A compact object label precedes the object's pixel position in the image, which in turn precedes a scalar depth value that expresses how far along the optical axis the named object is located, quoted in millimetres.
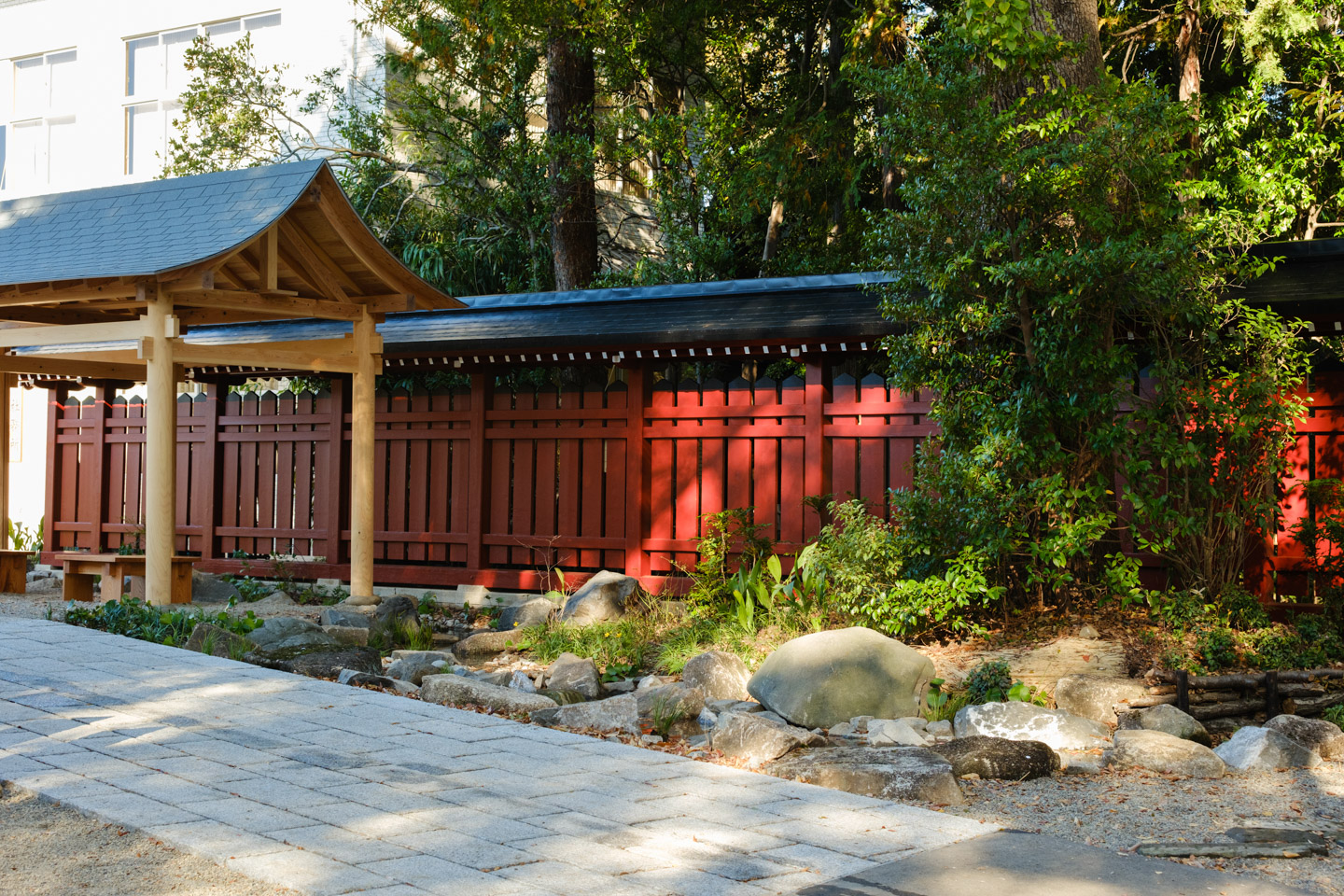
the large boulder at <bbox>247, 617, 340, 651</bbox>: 7891
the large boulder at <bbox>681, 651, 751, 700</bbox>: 6992
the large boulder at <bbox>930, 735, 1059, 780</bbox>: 5148
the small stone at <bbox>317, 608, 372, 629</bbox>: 9500
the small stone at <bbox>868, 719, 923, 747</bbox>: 5988
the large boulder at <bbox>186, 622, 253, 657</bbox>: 7749
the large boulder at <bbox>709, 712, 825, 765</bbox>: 5418
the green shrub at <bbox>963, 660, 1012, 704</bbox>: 6672
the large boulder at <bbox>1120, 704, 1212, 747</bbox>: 6043
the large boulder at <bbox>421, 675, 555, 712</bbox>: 6461
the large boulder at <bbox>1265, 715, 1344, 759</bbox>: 5637
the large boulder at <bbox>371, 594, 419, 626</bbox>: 9414
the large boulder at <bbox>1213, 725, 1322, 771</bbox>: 5348
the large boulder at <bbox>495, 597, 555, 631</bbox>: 9898
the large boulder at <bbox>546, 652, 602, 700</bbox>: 7227
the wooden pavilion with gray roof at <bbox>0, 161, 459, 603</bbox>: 9391
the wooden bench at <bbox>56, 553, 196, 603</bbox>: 10391
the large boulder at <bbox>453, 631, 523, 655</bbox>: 8812
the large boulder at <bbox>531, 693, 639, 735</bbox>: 6230
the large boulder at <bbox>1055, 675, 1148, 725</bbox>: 6516
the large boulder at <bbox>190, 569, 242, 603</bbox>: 11445
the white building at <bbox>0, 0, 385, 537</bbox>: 19000
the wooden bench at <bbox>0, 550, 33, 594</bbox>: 11922
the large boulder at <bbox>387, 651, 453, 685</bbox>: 7578
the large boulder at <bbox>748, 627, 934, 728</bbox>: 6398
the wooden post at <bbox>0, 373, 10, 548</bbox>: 12141
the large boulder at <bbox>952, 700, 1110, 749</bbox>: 5957
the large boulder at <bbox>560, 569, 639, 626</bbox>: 9484
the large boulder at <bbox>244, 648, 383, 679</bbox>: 7270
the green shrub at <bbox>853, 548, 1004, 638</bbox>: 7387
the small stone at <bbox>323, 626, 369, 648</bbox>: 8984
